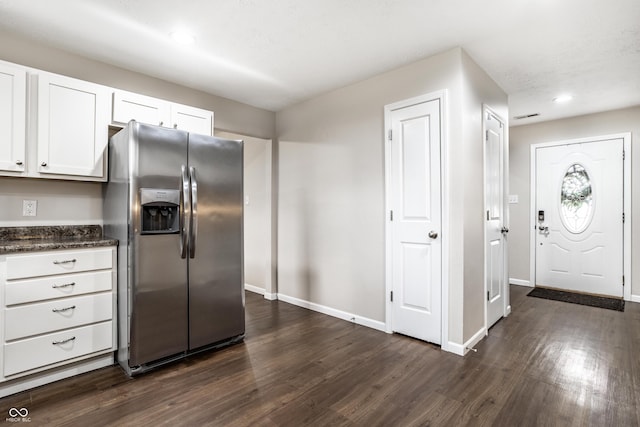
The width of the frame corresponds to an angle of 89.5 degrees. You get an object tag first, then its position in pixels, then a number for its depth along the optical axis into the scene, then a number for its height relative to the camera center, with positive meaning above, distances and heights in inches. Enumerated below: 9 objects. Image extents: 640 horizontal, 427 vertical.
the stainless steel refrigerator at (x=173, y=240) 90.0 -7.4
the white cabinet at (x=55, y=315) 79.2 -26.4
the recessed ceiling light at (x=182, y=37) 94.8 +53.5
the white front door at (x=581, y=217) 166.2 -0.5
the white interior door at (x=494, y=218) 121.5 -0.9
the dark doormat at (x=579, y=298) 153.9 -42.1
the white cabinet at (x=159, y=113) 104.3 +35.9
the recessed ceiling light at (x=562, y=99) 146.3 +54.4
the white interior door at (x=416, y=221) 108.4 -1.7
